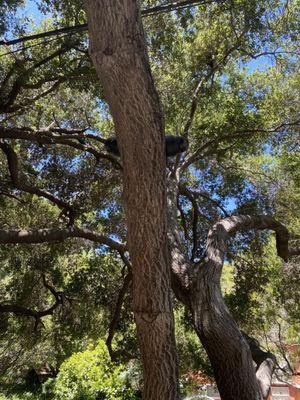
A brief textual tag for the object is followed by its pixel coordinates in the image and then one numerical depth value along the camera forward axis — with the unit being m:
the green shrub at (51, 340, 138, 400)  7.02
